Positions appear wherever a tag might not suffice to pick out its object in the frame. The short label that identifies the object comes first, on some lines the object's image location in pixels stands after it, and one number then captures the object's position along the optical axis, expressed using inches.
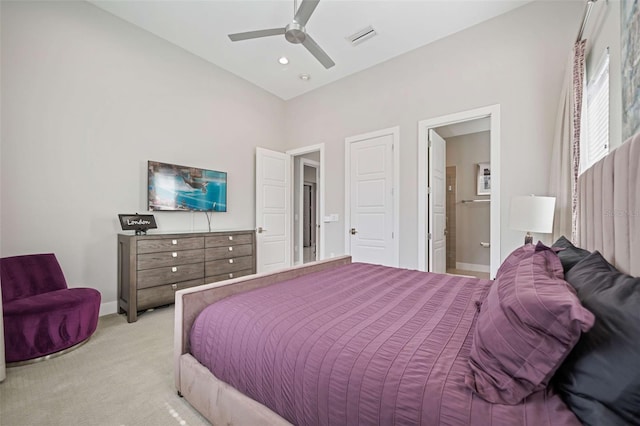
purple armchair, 74.5
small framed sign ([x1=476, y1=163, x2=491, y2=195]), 207.5
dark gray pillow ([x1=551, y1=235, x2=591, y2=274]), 50.8
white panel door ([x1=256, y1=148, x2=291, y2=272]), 174.9
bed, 28.3
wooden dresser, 107.8
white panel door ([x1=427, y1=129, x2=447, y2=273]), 137.5
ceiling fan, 87.2
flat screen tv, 128.9
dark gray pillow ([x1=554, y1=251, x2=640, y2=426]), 23.5
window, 74.8
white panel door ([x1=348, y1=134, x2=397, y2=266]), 147.2
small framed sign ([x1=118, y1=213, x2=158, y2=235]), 110.6
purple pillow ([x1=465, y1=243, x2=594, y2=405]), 26.4
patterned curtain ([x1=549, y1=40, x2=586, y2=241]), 83.9
